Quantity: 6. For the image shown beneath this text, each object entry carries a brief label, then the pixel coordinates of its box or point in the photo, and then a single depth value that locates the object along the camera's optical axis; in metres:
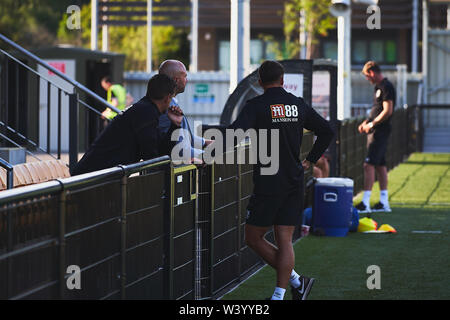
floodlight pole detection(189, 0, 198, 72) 32.47
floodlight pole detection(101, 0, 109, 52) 33.23
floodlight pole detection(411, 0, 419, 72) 35.66
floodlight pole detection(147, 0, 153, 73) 32.66
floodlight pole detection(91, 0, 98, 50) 32.87
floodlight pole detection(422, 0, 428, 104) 32.54
